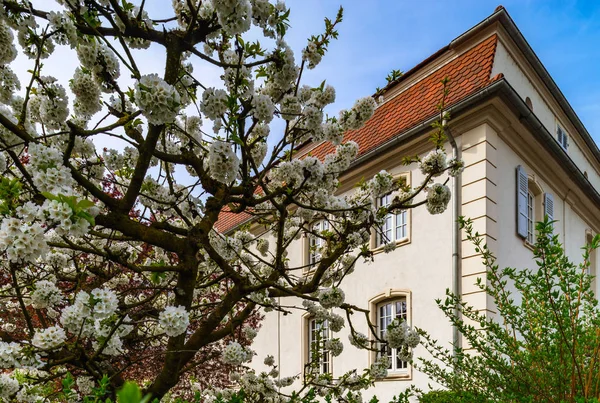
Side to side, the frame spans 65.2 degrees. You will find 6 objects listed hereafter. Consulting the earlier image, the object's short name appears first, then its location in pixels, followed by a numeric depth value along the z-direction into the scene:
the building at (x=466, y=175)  9.26
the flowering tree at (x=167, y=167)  2.60
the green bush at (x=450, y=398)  3.65
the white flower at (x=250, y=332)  5.79
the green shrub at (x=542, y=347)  2.88
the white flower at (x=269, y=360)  6.32
